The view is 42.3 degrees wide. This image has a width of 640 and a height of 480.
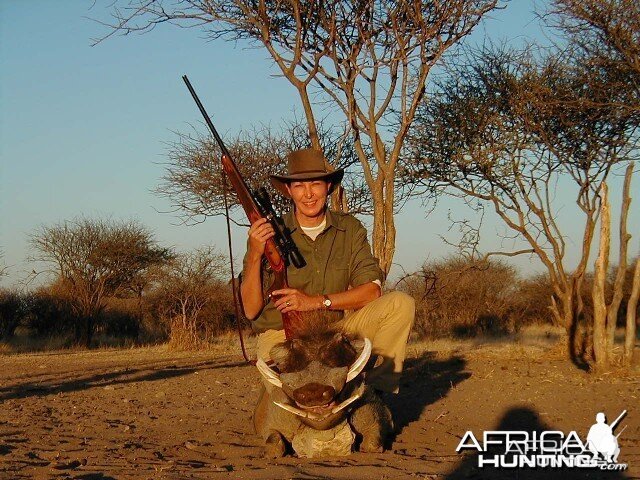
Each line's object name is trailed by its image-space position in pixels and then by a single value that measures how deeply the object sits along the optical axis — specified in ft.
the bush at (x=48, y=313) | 86.83
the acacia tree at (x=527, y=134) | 36.29
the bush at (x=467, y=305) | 75.15
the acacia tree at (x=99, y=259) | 88.84
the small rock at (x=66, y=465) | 14.58
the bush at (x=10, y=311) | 86.79
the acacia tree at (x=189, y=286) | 79.87
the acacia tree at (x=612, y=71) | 29.53
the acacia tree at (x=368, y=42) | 32.42
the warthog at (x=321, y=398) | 14.80
